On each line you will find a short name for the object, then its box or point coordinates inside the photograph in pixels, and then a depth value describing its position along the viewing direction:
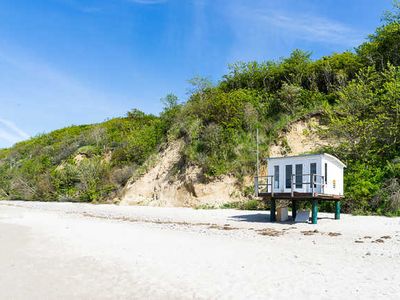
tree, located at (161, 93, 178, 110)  38.88
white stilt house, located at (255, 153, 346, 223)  17.95
